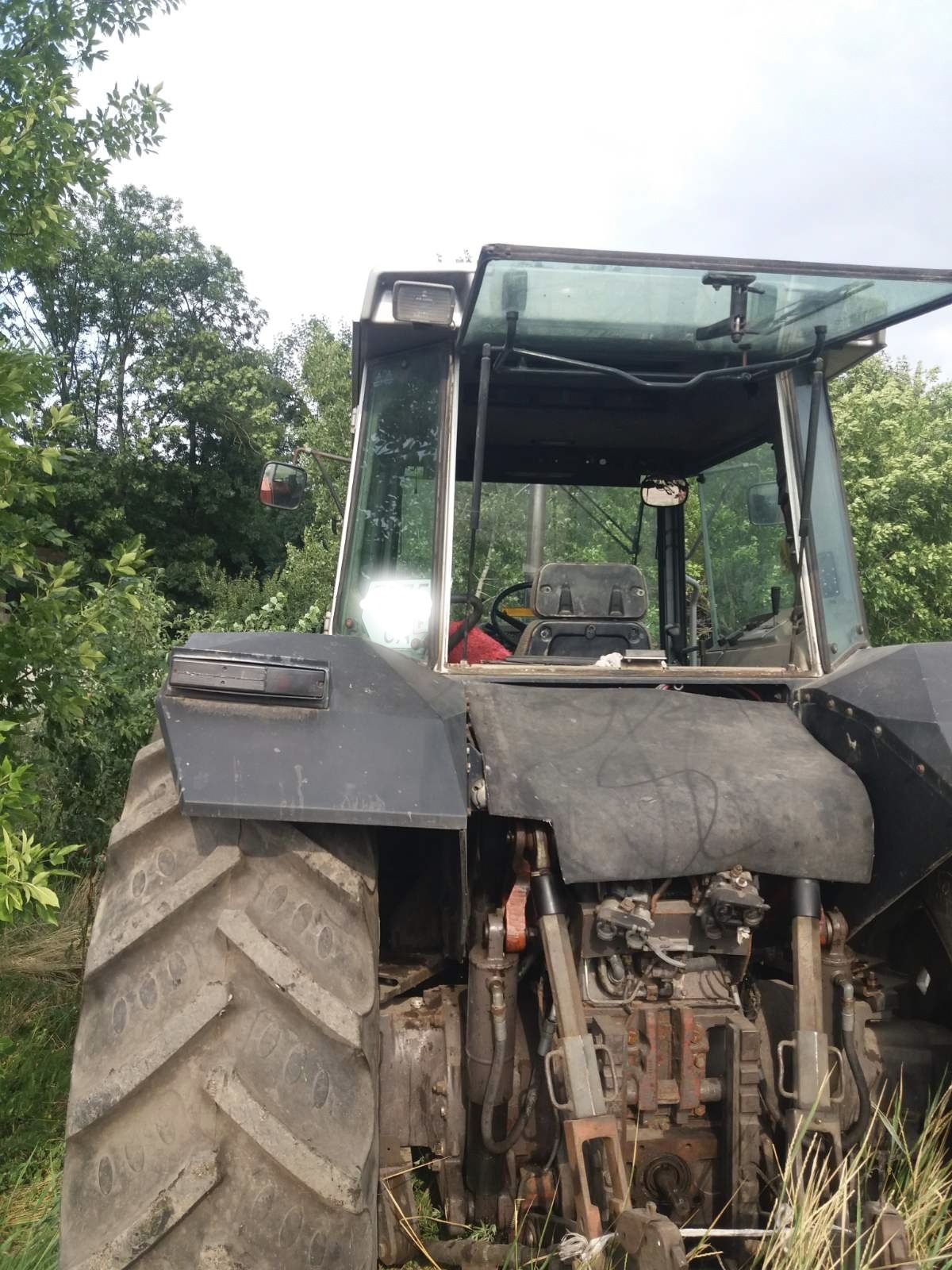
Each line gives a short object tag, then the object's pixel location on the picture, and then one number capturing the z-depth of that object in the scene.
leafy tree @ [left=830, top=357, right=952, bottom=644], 10.99
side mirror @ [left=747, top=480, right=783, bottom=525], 3.53
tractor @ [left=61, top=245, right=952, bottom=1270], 1.66
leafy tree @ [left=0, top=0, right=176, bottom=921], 3.05
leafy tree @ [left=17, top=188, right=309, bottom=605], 22.62
